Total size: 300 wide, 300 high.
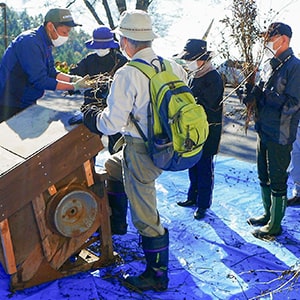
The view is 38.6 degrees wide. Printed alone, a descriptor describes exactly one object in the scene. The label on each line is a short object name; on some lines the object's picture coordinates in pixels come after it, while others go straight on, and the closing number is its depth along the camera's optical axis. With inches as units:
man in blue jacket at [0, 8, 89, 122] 140.6
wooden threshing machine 102.7
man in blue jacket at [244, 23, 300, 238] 130.0
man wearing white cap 101.7
